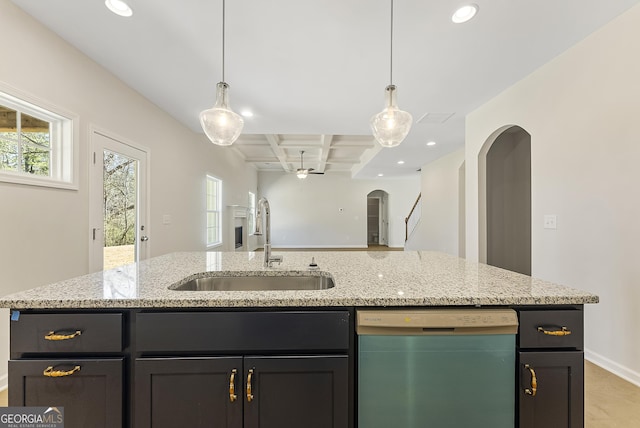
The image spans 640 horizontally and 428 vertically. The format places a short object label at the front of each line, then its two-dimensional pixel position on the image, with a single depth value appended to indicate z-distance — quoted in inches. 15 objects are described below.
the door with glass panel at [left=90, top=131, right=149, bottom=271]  98.5
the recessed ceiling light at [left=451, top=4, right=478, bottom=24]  69.4
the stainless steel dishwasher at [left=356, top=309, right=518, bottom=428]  38.3
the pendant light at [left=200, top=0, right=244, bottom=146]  68.4
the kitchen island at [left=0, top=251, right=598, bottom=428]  36.4
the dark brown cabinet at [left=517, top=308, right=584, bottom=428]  38.0
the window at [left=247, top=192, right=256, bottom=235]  315.3
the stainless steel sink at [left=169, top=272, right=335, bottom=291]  57.4
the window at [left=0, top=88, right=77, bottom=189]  70.6
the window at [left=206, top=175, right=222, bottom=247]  209.0
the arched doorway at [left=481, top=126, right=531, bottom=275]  156.1
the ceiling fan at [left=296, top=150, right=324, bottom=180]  255.8
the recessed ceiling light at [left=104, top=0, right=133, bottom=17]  68.4
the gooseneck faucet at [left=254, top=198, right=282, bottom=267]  63.2
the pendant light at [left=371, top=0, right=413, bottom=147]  72.6
